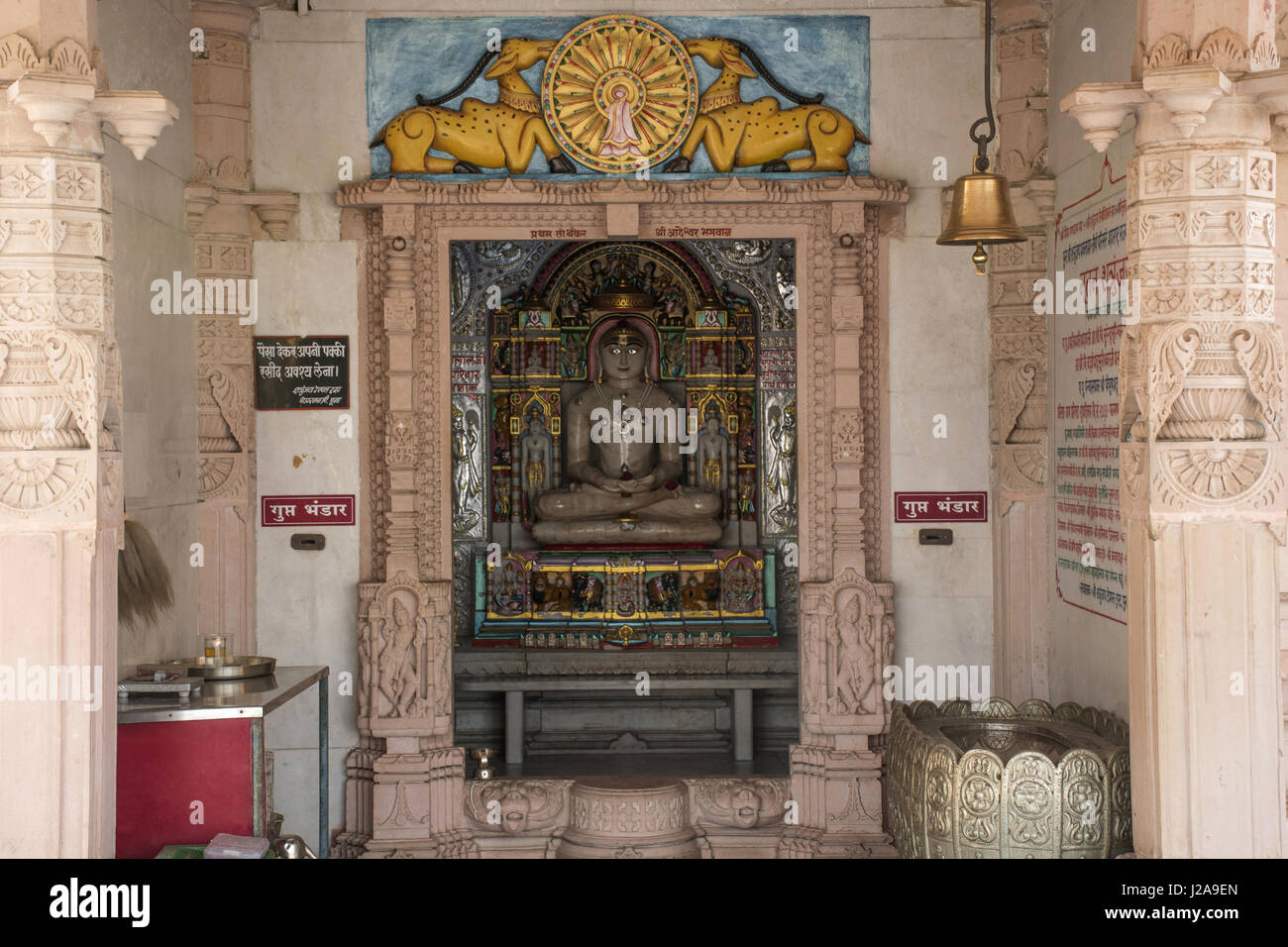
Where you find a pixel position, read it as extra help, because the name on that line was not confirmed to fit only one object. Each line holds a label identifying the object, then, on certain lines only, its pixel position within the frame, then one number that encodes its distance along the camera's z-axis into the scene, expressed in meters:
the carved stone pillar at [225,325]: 6.29
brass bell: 4.58
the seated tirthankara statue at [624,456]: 8.04
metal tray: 5.18
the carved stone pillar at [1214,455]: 3.78
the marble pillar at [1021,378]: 6.25
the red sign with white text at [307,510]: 6.46
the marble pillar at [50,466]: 3.72
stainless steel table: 4.58
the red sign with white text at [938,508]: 6.52
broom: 5.36
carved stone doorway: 6.32
